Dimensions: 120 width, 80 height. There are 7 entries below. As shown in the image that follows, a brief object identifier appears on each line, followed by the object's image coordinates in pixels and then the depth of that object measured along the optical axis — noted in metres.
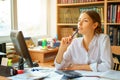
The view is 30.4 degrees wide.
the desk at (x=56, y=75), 1.59
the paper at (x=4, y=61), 2.01
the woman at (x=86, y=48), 1.95
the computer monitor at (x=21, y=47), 1.83
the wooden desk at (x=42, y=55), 2.97
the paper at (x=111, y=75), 1.56
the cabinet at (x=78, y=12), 3.10
